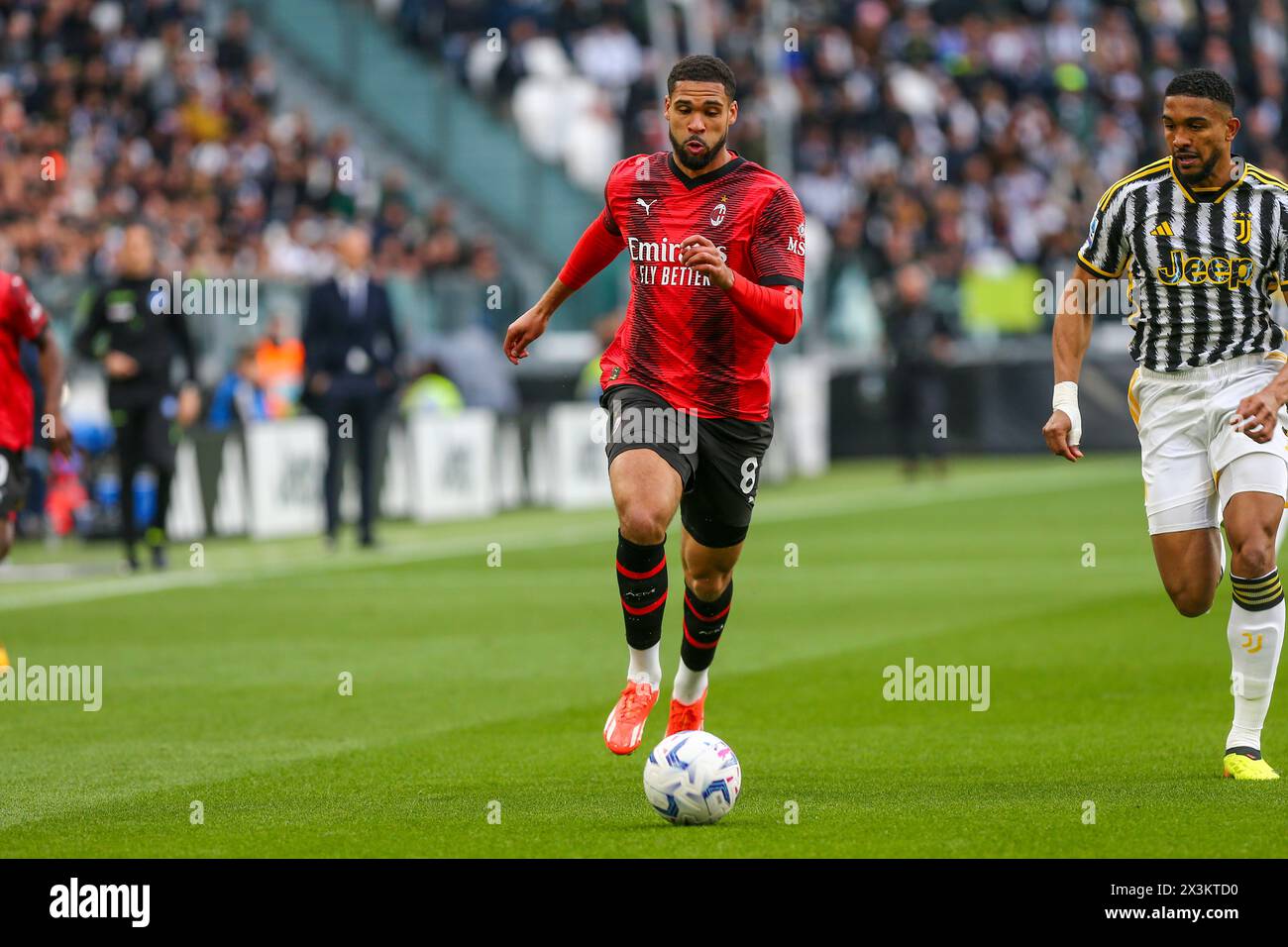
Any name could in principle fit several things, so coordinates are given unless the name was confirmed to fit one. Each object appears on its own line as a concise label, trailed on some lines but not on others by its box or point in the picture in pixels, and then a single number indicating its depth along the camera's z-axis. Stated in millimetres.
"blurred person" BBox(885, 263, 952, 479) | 28578
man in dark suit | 19094
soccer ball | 7414
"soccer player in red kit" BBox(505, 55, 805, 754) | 8352
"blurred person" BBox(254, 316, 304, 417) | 23750
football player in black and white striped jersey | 8258
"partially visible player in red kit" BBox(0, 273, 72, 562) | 10938
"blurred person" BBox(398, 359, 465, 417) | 24344
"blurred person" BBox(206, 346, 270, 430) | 21797
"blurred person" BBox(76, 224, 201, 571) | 17766
